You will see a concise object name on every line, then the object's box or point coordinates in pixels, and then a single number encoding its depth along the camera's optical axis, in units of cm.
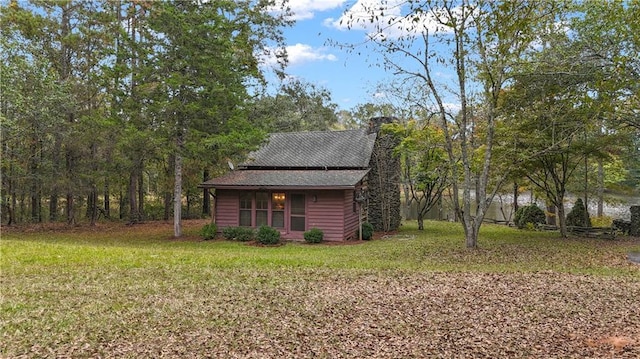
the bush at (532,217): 2141
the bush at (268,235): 1475
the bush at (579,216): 1898
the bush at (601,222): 2181
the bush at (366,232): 1677
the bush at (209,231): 1577
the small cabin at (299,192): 1569
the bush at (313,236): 1520
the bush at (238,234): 1561
